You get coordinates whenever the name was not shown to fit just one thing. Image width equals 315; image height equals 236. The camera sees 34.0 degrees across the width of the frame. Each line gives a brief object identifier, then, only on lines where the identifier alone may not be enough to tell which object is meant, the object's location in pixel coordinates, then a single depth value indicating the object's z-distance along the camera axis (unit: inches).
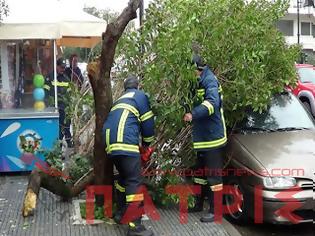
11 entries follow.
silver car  214.4
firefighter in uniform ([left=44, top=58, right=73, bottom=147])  317.4
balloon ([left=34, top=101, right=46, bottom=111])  332.0
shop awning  313.7
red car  538.3
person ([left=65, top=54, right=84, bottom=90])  370.6
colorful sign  312.0
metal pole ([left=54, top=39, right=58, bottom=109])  339.0
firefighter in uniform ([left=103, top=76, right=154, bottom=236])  206.5
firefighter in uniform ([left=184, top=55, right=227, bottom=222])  230.2
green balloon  337.1
